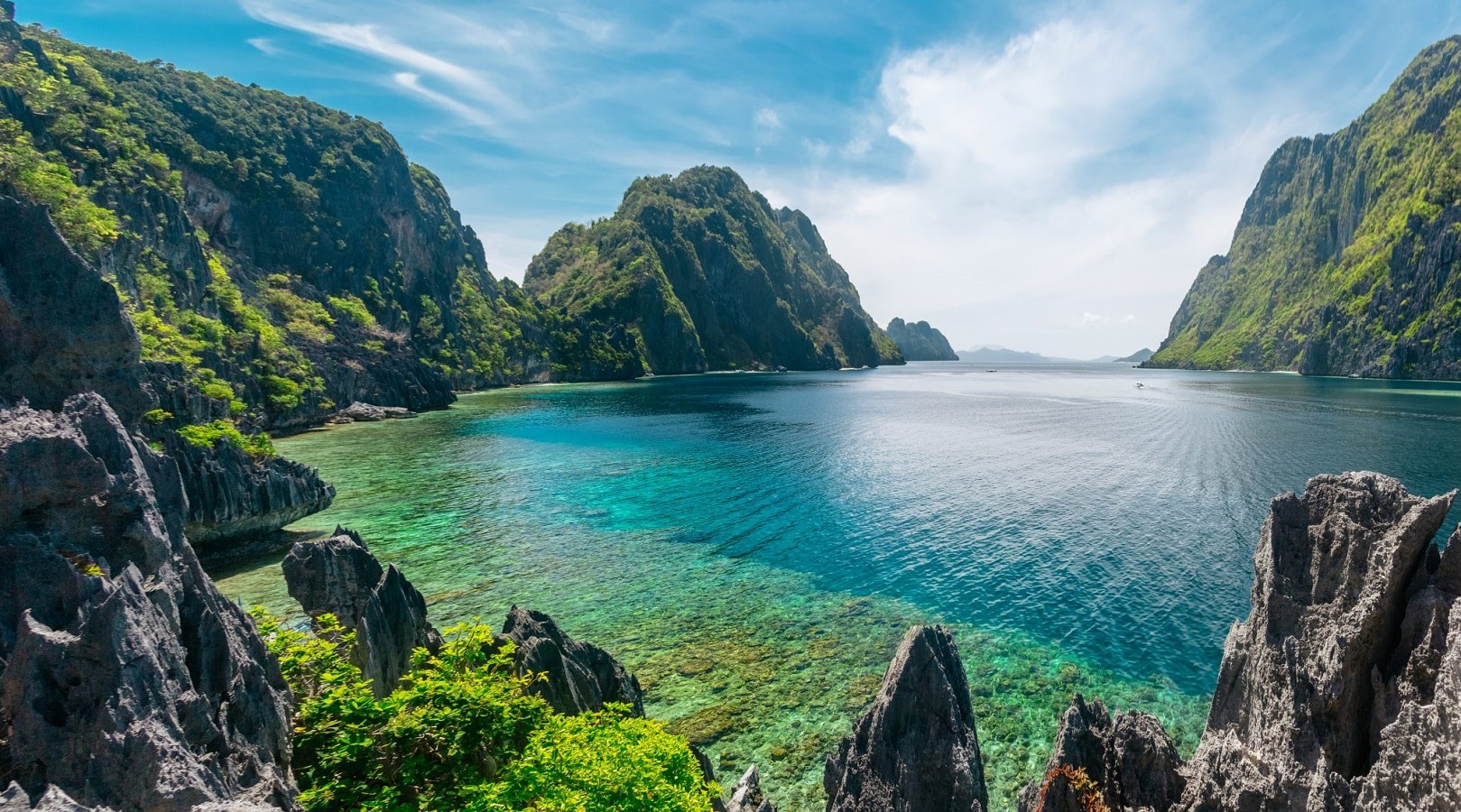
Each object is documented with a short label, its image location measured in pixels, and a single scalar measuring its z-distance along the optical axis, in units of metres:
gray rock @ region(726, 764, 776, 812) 15.16
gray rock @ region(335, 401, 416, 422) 99.97
